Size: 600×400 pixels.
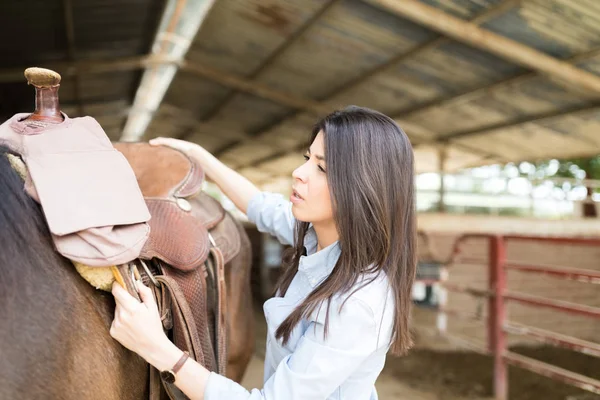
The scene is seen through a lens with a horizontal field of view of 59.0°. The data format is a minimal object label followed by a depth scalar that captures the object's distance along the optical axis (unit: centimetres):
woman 95
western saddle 117
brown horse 85
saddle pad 92
